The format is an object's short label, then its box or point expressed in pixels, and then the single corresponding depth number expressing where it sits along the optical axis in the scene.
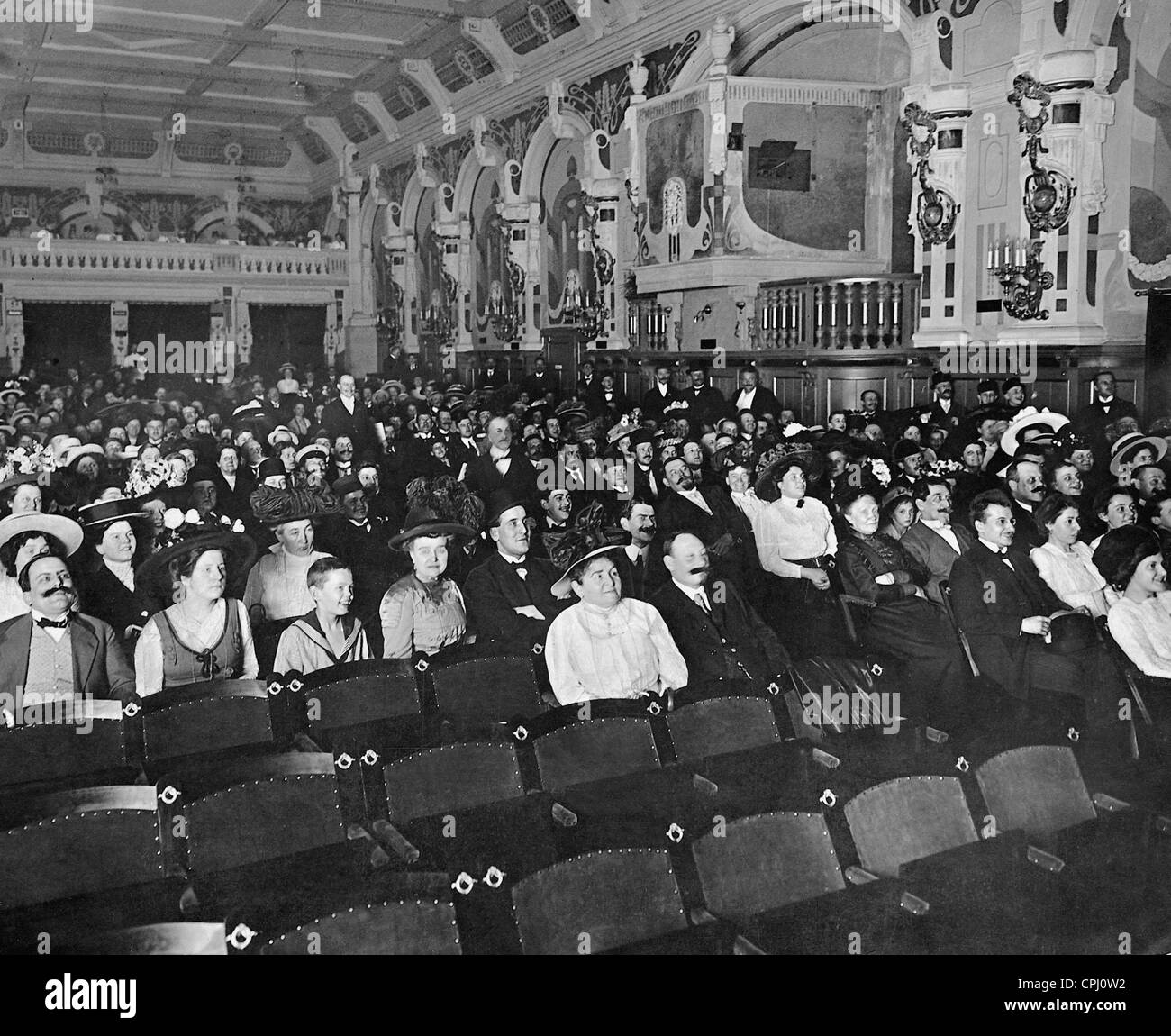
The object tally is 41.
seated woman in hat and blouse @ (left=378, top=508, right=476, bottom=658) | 6.27
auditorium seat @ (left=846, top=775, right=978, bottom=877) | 4.16
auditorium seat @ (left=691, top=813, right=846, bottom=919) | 3.88
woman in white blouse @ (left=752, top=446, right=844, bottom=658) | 7.22
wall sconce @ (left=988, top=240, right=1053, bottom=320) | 11.23
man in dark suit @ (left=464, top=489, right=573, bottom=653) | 6.50
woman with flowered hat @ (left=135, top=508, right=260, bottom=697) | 5.63
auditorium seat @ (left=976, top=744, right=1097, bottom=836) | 4.41
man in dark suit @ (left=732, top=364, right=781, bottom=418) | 12.65
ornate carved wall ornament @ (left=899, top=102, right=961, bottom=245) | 12.12
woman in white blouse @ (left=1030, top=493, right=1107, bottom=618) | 6.62
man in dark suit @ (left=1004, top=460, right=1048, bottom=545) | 7.96
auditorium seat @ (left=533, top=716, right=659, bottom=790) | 4.72
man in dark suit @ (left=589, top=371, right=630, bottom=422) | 14.45
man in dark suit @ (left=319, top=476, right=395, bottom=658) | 6.34
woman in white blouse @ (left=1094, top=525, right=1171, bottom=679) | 5.74
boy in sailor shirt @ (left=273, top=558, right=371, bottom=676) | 5.97
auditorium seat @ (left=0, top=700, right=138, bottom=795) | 4.61
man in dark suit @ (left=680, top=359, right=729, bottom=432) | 11.86
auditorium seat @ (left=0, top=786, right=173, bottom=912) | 3.84
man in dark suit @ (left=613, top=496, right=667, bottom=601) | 6.94
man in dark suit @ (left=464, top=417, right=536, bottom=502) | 9.42
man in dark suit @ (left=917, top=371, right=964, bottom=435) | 10.79
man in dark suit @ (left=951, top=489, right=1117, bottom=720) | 5.95
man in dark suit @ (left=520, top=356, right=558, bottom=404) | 16.52
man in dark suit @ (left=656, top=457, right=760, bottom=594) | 7.54
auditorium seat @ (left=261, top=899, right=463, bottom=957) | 3.20
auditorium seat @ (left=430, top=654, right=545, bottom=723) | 5.52
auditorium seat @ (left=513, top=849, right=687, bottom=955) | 3.52
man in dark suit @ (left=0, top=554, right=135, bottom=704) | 5.44
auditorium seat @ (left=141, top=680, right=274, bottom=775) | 4.93
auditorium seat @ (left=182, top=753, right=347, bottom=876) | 4.09
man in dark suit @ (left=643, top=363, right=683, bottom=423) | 14.09
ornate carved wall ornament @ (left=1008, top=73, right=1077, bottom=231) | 10.85
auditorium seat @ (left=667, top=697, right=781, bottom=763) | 5.04
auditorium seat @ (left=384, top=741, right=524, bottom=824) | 4.42
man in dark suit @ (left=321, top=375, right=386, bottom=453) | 11.38
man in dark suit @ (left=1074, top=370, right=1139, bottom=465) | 9.95
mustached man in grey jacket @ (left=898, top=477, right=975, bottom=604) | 6.89
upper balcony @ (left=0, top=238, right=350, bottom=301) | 23.06
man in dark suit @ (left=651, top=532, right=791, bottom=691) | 6.28
